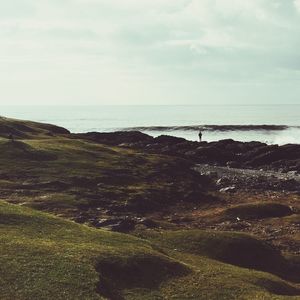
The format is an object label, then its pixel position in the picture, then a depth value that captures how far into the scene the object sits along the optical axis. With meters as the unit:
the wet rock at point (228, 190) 70.31
